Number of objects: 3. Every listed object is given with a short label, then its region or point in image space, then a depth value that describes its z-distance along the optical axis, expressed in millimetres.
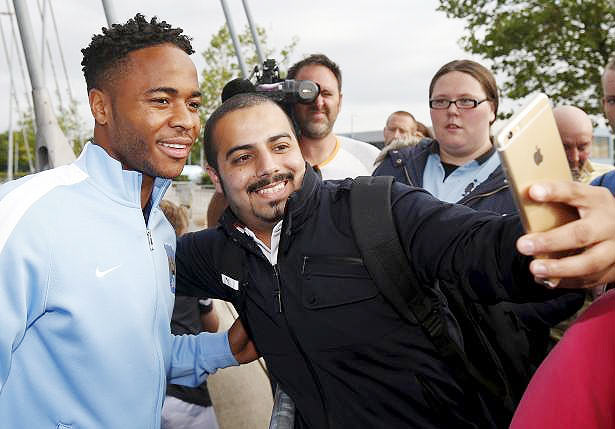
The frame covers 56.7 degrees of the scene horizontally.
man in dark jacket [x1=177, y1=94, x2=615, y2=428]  1708
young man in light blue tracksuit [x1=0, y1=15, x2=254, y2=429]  1558
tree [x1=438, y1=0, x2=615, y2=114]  15766
